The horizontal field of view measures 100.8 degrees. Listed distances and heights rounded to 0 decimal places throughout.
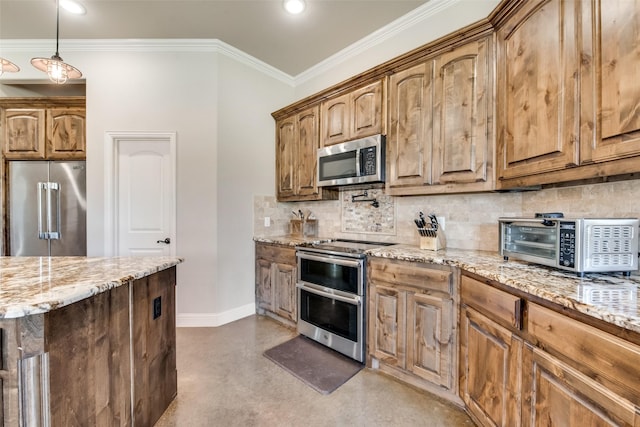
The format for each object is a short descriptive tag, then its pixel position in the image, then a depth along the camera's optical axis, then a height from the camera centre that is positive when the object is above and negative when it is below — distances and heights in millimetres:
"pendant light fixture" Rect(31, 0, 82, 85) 1838 +1024
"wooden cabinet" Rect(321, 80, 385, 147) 2463 +964
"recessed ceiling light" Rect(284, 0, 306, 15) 2311 +1825
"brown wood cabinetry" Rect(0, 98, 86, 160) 3164 +977
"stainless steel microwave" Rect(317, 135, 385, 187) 2412 +485
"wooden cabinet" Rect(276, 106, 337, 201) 3066 +669
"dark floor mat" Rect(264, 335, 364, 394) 1998 -1283
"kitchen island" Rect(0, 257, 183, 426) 896 -550
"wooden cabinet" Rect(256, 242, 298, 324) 2832 -808
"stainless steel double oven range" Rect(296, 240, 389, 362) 2178 -751
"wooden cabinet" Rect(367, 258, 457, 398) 1742 -802
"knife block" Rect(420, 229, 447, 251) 2131 -253
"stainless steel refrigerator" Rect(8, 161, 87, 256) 3092 -77
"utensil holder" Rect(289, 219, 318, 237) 3449 -217
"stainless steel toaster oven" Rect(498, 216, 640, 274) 1177 -151
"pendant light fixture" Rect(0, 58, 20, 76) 1824 +1004
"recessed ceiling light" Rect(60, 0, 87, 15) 2343 +1846
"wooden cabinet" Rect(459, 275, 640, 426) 826 -620
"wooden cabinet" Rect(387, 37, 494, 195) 1865 +678
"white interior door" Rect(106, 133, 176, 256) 2984 +165
